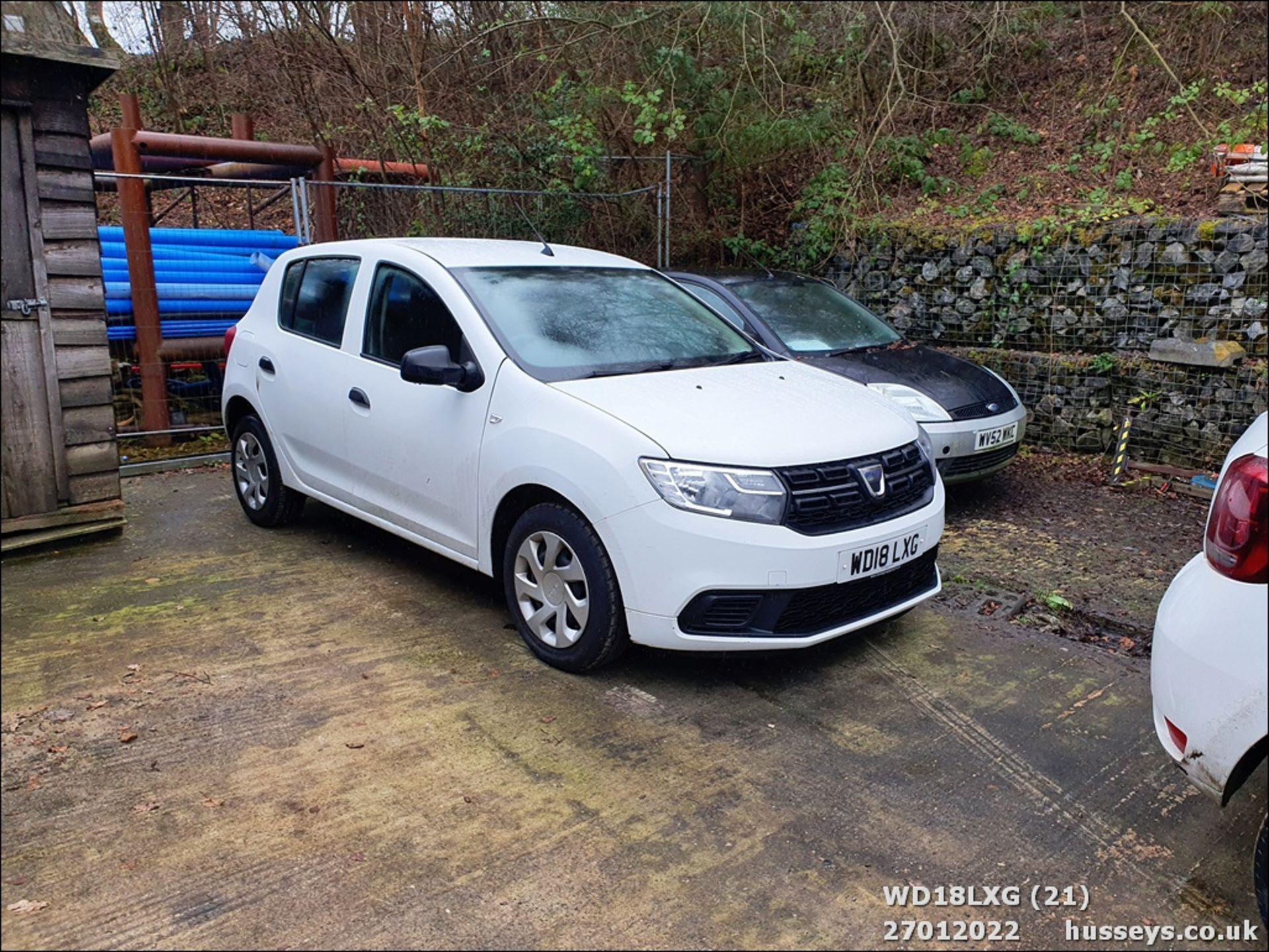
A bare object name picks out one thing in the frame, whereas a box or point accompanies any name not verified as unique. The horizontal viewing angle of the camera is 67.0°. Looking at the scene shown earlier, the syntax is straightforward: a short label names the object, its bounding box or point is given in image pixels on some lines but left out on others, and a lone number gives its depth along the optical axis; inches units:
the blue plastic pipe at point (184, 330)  318.7
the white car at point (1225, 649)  90.1
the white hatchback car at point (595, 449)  141.6
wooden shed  201.3
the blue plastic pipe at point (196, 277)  320.2
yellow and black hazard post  281.4
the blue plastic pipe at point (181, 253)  325.4
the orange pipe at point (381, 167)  409.7
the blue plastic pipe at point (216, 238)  335.3
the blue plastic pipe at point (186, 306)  318.3
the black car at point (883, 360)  244.5
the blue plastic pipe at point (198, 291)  319.3
